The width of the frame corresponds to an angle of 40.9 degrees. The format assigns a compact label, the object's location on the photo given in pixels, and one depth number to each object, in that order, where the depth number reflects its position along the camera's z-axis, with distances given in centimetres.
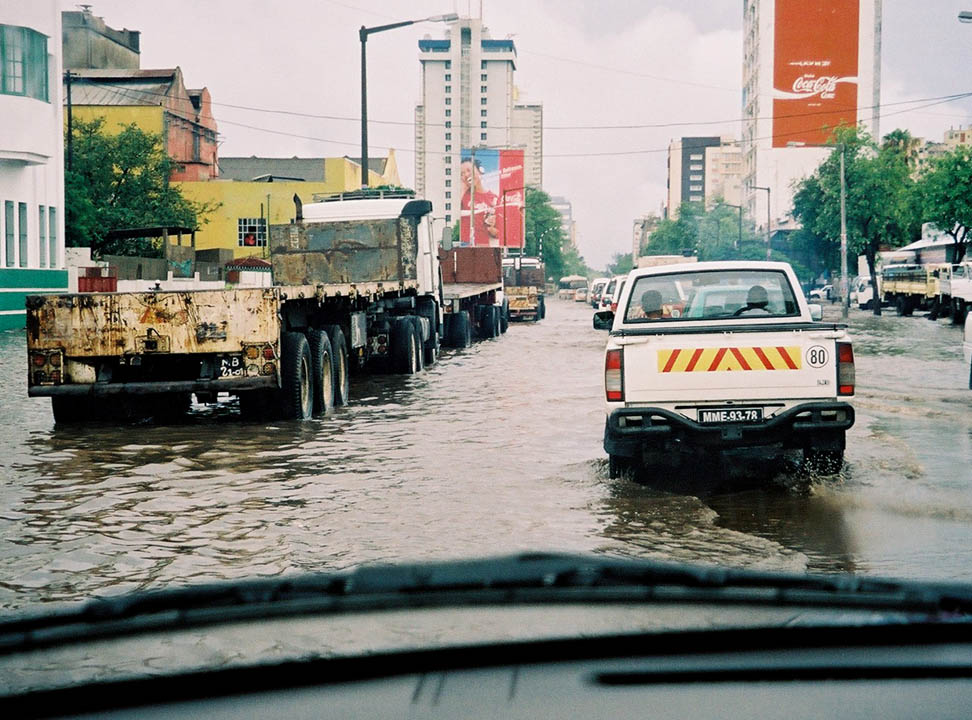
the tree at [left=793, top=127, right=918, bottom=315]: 6272
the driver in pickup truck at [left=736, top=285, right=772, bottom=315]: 1059
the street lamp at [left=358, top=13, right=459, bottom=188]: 3092
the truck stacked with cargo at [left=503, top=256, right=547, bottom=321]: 5047
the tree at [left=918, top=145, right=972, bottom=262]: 4994
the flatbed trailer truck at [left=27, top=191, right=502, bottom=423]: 1289
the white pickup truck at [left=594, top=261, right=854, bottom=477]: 912
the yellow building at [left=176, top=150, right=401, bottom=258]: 7369
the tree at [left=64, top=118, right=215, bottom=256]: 5503
